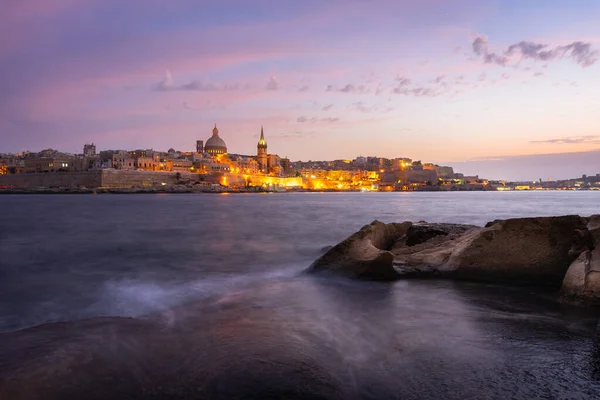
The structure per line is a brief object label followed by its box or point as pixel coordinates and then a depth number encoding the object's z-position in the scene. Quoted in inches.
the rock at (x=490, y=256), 229.1
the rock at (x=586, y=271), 190.4
